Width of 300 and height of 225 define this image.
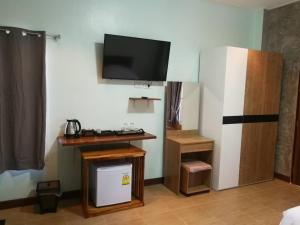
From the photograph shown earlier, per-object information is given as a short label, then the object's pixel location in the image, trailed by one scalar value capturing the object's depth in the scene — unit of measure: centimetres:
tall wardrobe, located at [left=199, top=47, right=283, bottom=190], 333
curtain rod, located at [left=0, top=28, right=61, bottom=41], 249
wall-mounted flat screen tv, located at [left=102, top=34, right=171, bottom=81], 296
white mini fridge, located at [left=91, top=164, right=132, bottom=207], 269
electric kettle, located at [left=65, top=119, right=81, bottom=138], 277
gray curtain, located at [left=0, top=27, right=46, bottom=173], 254
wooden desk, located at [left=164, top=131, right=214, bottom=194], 323
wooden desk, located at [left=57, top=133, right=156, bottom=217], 262
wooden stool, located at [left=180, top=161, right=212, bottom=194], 321
